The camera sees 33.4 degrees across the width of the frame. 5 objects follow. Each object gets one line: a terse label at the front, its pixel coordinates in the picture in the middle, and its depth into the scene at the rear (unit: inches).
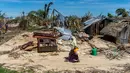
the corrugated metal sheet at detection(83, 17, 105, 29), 699.7
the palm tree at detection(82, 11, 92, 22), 852.0
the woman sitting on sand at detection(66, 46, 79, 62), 393.7
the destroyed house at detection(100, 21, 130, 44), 589.9
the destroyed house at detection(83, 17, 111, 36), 693.3
